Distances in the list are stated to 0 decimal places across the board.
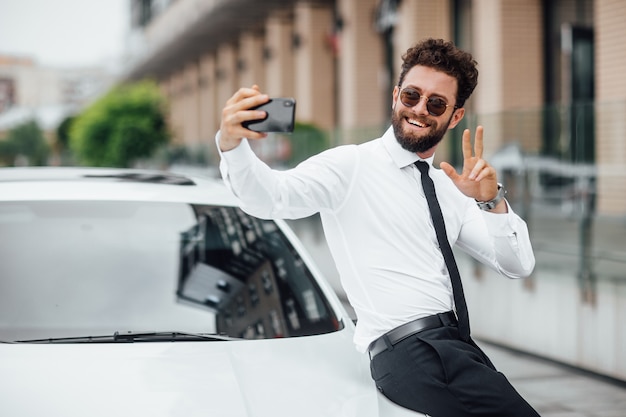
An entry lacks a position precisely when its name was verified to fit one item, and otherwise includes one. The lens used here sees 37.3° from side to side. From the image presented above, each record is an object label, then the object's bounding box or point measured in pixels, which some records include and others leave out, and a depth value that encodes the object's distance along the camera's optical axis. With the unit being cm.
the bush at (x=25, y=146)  5012
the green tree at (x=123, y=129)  2358
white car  268
